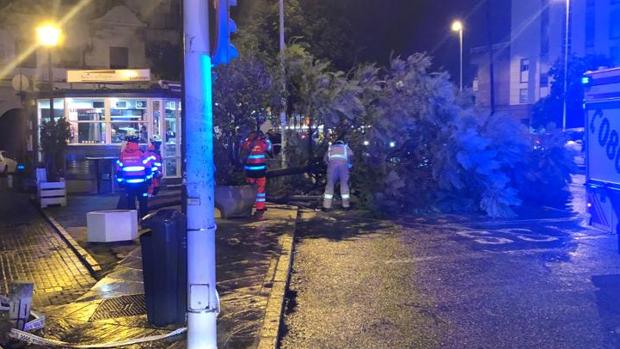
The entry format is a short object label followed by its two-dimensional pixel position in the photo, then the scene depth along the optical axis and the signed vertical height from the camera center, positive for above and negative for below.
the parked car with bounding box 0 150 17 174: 27.19 -0.95
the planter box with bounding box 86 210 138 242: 9.91 -1.32
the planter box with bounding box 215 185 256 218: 12.02 -1.10
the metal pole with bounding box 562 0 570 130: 31.48 +3.07
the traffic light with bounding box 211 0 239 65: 4.72 +0.85
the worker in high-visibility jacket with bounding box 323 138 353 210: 13.83 -0.65
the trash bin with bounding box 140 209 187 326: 5.55 -1.09
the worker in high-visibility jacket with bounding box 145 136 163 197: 13.38 -0.51
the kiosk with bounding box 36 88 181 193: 19.03 +0.63
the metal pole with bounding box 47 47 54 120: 18.16 +1.66
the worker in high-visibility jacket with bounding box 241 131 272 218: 13.26 -0.45
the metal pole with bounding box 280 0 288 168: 16.58 +0.95
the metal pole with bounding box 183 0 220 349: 4.65 -0.33
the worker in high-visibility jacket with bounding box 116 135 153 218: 11.90 -0.57
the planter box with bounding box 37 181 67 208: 15.22 -1.22
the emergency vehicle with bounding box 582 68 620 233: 7.23 -0.05
